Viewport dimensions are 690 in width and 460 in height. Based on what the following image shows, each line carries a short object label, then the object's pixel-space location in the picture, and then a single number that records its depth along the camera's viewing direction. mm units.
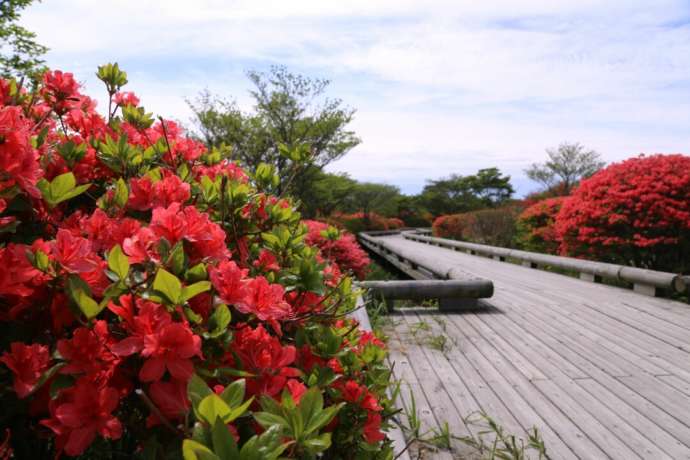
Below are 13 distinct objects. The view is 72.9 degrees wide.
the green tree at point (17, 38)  14031
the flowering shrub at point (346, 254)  8042
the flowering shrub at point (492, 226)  17891
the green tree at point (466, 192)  42781
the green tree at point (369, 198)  36375
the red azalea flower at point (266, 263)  1371
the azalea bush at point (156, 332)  793
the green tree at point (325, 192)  26875
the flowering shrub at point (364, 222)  32562
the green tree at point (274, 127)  20234
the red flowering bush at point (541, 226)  13289
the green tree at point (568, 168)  41281
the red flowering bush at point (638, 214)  8414
